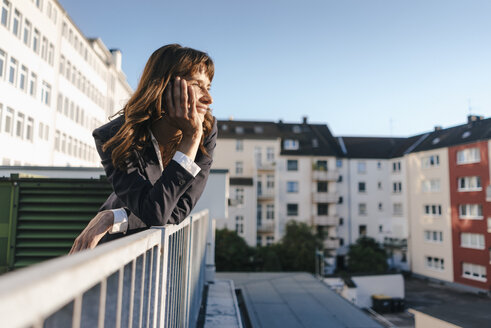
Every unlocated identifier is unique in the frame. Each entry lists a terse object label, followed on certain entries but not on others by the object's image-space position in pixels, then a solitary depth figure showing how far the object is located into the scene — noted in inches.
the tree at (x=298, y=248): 1301.7
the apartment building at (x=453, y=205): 1226.0
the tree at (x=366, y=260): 1387.8
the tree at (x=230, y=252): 1204.5
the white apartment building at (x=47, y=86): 796.8
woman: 56.6
